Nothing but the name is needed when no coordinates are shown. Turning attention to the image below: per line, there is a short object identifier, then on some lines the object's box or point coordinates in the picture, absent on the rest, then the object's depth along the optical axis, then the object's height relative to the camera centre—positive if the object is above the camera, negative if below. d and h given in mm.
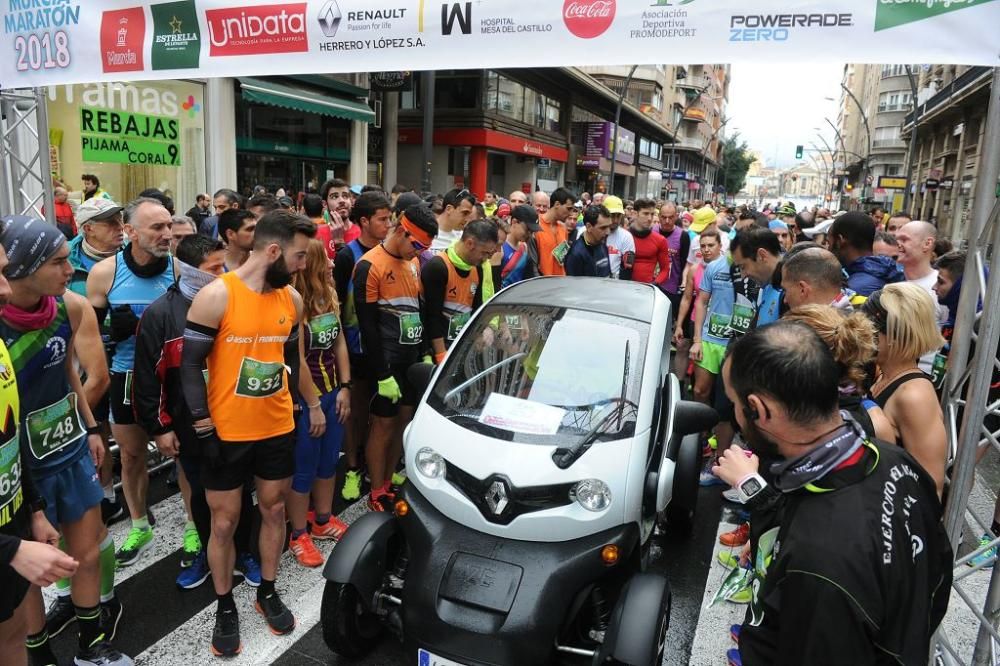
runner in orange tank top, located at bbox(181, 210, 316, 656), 3100 -849
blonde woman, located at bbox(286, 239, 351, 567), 3953 -1239
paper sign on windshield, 3082 -959
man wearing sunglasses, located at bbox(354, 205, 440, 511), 4504 -788
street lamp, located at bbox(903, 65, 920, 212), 24266 +2695
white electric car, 2584 -1291
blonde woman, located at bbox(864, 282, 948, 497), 2643 -607
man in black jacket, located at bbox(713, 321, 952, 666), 1498 -717
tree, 103038 +9239
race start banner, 3184 +1034
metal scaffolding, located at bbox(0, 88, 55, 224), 5395 +310
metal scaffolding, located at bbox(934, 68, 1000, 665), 2719 -592
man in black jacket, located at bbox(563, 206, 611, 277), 7582 -452
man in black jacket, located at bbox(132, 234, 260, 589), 3436 -899
